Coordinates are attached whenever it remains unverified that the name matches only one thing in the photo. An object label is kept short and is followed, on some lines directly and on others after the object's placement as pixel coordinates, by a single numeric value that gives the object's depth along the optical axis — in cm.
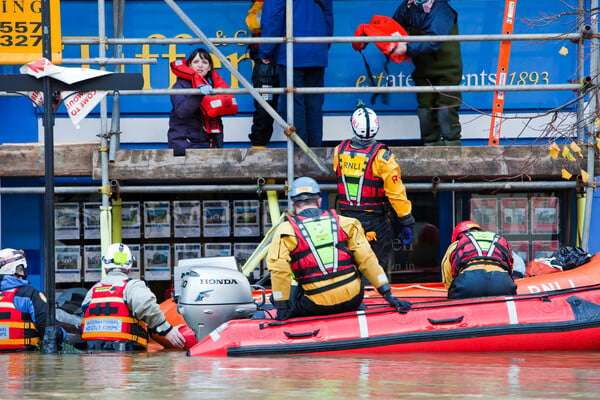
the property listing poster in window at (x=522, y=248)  2270
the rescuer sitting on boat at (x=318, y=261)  1576
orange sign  1706
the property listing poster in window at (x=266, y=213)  2336
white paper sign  1558
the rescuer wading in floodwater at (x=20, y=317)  1725
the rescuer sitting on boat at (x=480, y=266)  1695
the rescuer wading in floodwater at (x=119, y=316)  1706
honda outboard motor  1708
